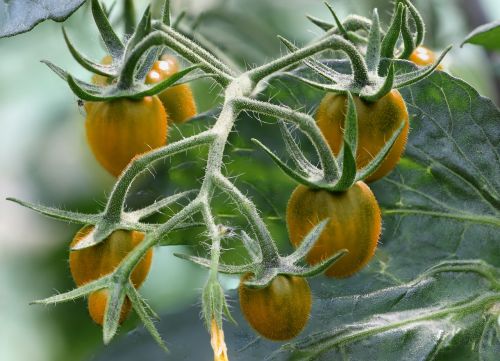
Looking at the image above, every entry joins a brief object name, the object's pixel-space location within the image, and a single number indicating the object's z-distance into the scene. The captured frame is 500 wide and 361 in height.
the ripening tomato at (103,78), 0.62
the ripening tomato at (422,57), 0.67
